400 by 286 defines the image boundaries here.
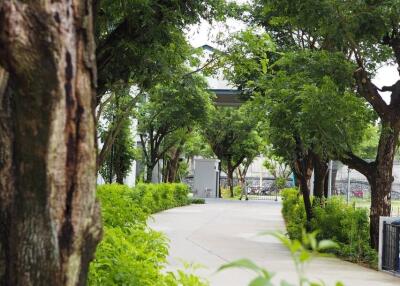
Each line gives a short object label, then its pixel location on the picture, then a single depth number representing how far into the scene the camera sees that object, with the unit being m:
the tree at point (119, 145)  21.70
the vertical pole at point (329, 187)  21.42
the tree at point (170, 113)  23.75
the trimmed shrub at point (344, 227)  12.16
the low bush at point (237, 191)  49.95
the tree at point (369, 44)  10.54
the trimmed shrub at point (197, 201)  33.78
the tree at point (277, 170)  52.94
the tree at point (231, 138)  43.28
